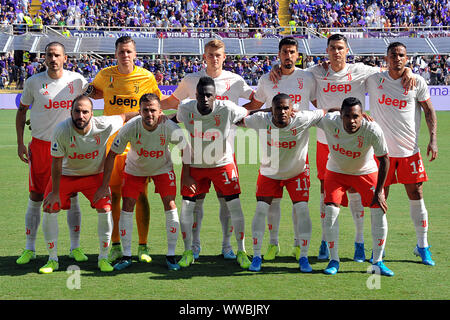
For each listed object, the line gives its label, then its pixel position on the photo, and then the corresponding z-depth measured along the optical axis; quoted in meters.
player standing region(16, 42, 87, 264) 7.00
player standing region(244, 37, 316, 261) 7.07
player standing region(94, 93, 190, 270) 6.52
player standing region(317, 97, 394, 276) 6.27
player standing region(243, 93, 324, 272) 6.54
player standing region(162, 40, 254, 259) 7.13
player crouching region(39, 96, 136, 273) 6.43
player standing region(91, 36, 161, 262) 7.06
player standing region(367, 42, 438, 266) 6.93
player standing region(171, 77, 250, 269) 6.69
